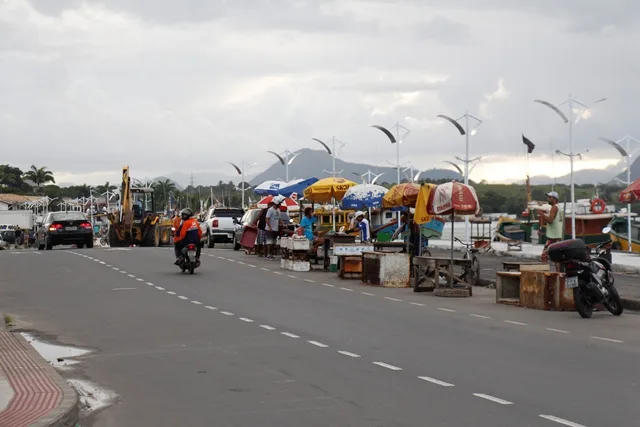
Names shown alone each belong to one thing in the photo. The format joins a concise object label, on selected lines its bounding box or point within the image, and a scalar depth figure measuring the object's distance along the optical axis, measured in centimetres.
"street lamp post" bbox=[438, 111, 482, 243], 3956
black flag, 5425
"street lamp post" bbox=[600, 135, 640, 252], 3688
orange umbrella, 2595
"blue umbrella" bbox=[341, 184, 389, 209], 2927
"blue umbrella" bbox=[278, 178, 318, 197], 3741
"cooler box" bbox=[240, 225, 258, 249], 3566
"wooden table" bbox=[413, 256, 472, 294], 2147
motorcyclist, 2697
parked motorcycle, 1633
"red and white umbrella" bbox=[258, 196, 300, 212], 4699
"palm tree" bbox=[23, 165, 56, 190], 18538
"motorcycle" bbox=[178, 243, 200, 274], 2673
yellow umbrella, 3181
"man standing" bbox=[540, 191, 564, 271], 2091
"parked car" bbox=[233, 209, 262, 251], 3847
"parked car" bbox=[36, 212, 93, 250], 4597
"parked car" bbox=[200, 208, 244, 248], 4672
